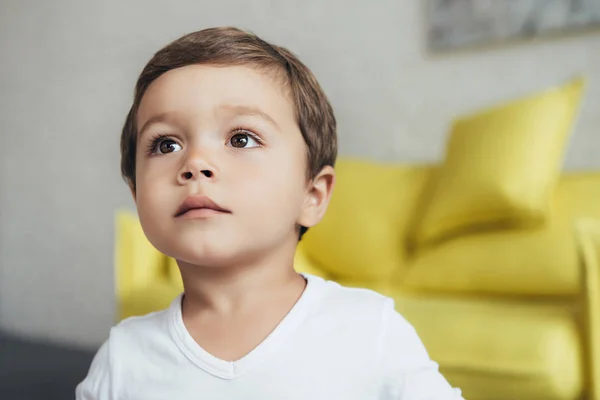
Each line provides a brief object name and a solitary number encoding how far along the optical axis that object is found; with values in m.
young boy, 0.55
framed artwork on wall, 2.15
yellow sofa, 1.23
